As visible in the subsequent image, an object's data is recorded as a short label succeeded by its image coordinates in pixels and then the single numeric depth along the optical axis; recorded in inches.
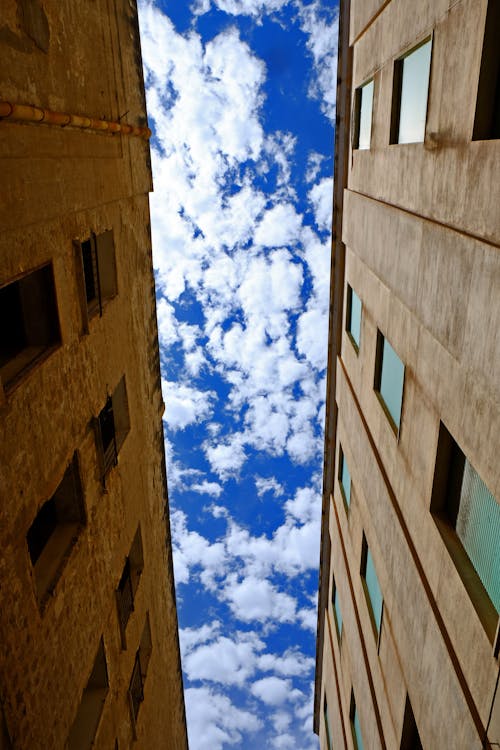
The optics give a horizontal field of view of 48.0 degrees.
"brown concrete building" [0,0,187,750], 270.2
